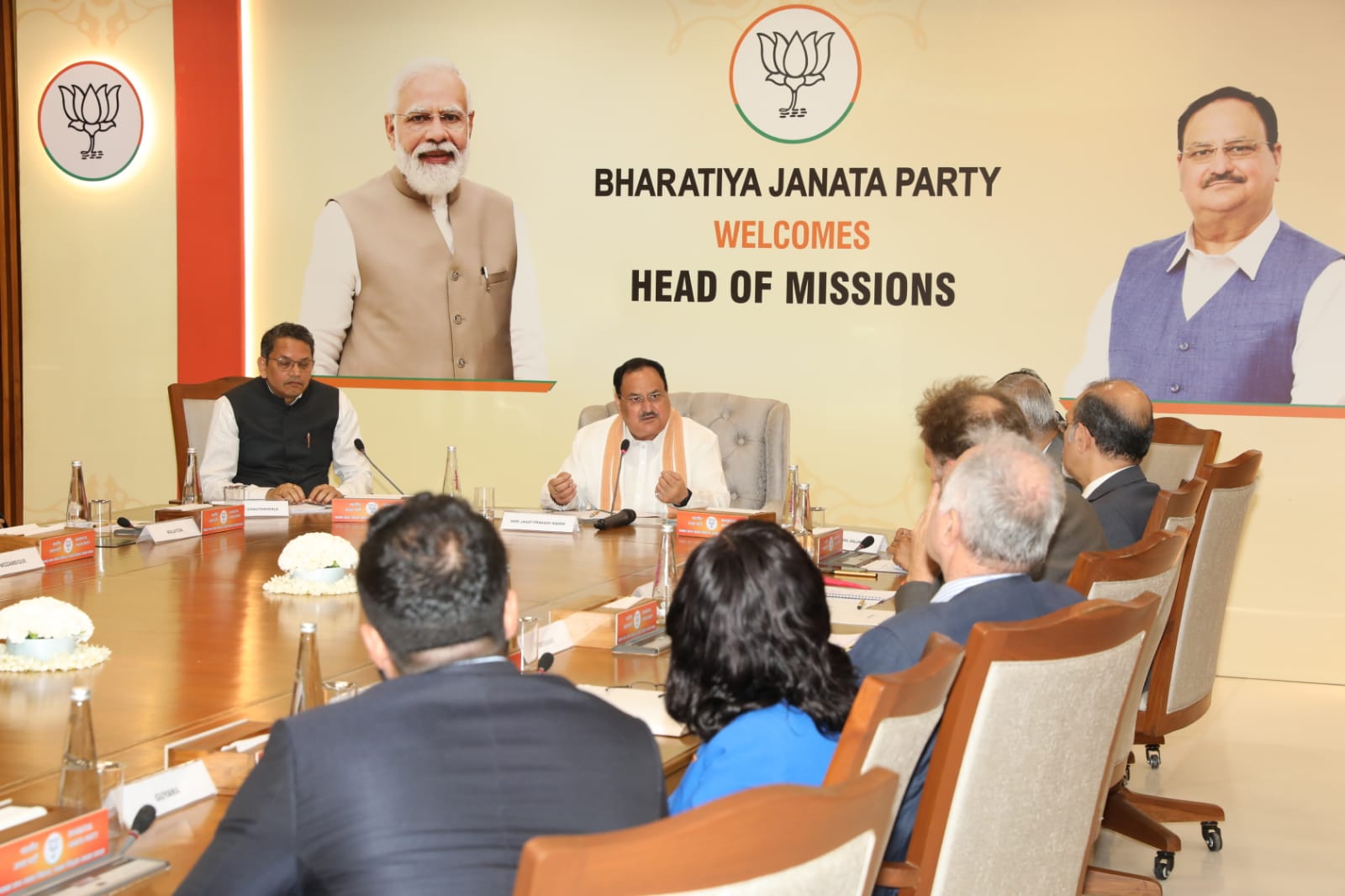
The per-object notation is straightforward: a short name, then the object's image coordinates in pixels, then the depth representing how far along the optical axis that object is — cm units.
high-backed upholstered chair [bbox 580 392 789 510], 508
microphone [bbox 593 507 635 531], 431
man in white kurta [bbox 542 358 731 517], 486
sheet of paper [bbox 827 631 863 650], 273
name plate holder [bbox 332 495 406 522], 417
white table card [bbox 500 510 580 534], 426
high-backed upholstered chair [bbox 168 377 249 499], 519
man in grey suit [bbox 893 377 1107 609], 307
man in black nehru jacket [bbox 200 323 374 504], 503
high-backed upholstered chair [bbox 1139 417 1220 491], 489
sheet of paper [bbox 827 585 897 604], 326
